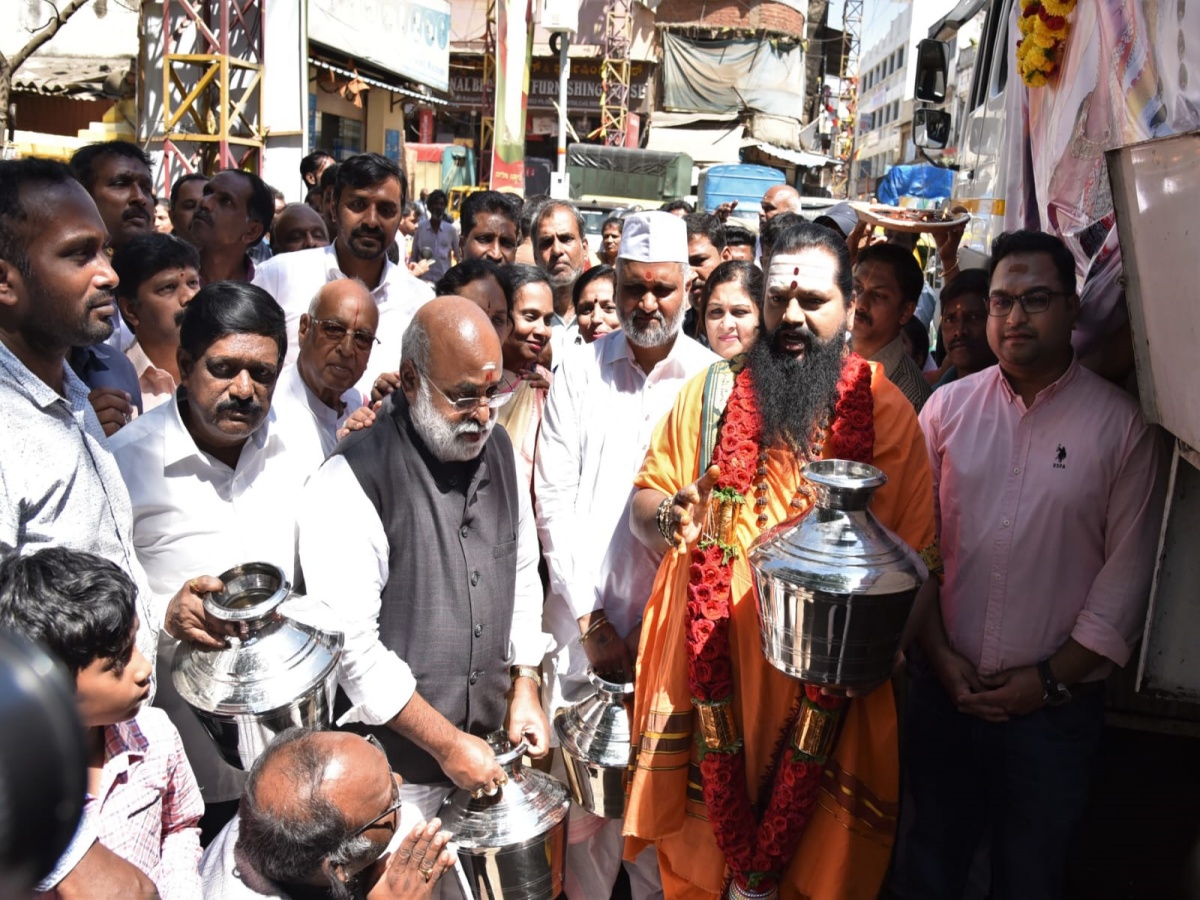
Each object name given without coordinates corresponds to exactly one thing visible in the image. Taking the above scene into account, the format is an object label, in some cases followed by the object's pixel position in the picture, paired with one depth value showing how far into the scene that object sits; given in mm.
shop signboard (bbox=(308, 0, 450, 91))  15266
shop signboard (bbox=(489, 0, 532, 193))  14211
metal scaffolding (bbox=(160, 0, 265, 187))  12203
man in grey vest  2467
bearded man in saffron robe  2592
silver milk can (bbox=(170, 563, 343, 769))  2318
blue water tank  22094
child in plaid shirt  1806
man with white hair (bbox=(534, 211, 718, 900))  3225
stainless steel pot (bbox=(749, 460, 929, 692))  2221
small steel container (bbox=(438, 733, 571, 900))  2564
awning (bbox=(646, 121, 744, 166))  33031
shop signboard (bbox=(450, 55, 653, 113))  33156
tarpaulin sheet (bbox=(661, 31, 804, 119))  33031
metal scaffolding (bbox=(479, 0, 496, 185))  26953
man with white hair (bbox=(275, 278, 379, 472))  3227
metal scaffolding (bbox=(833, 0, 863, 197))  54084
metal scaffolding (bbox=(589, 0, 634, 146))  32781
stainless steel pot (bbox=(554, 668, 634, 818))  2906
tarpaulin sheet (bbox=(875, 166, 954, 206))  15234
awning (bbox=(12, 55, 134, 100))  12898
